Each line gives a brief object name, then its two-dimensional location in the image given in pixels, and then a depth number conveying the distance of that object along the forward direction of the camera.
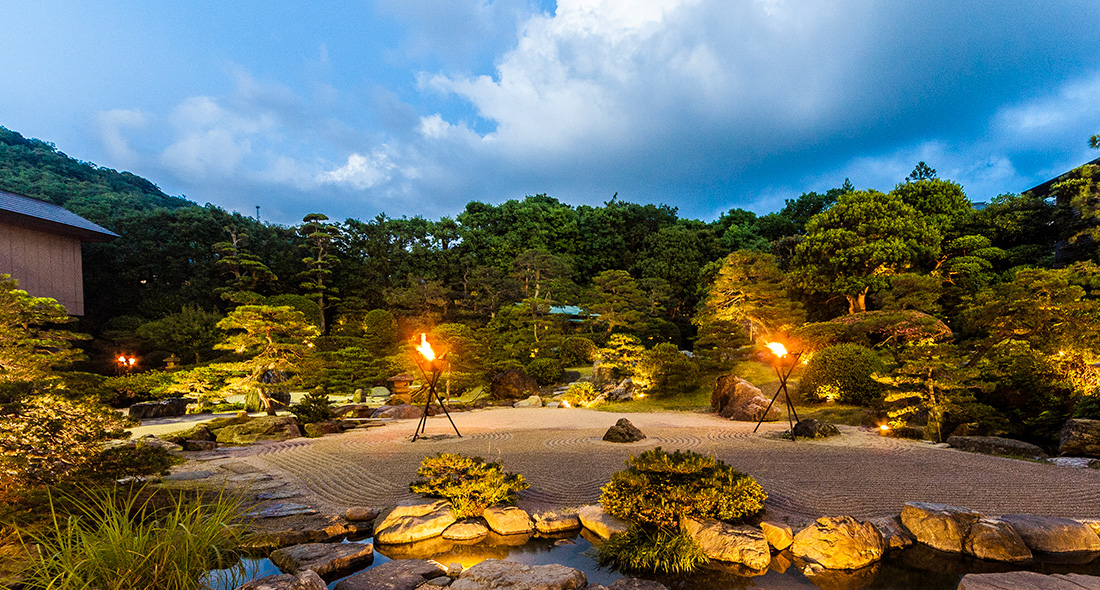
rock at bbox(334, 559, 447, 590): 3.30
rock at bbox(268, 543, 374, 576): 3.60
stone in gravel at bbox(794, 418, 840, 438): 8.29
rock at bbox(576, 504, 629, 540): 4.20
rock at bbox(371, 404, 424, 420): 11.83
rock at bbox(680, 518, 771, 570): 3.70
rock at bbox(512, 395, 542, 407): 13.77
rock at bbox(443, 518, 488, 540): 4.33
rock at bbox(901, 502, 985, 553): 3.89
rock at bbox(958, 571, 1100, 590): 2.94
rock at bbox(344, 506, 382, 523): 4.57
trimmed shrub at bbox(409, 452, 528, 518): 4.66
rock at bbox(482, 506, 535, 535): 4.41
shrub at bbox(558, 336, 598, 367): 19.17
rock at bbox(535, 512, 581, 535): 4.45
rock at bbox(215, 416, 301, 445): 8.67
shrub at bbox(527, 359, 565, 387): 16.64
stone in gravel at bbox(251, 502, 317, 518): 4.59
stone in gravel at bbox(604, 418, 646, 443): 8.16
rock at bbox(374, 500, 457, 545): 4.23
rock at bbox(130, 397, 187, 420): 12.37
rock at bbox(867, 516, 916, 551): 3.94
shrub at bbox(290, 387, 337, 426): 9.88
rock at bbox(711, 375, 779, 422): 10.59
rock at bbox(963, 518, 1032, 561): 3.71
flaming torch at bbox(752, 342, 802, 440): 8.95
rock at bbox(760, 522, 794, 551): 3.93
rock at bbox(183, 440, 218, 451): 7.86
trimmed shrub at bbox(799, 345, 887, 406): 11.05
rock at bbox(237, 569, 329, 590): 2.81
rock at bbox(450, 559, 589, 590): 3.18
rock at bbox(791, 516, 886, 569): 3.68
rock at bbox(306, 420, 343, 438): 9.23
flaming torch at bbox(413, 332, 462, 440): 8.33
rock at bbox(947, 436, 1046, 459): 6.62
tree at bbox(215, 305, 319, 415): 10.48
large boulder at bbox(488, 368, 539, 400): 14.84
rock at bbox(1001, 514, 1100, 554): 3.79
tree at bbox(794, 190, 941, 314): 15.09
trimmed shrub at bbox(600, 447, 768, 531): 4.18
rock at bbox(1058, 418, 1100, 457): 6.36
